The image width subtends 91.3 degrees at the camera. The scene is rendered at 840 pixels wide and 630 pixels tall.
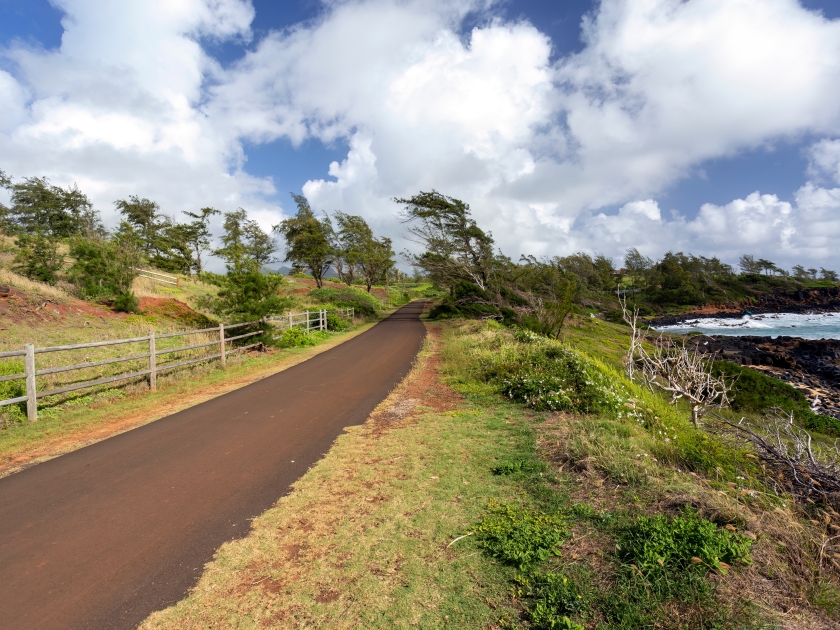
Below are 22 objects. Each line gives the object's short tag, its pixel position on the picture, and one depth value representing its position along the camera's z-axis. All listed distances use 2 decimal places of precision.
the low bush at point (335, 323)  24.12
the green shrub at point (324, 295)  35.78
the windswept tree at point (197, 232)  42.53
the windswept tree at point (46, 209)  47.06
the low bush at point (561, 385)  7.31
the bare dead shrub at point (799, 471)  3.98
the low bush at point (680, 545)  2.95
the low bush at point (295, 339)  17.17
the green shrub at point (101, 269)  21.12
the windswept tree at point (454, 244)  29.30
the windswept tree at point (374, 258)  47.82
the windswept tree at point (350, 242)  46.94
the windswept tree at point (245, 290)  15.10
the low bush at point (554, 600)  2.67
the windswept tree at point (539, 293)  17.75
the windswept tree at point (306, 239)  40.84
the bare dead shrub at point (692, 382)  6.88
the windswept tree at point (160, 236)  42.16
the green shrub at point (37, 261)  21.23
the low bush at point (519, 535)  3.34
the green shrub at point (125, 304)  19.95
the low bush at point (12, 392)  6.97
